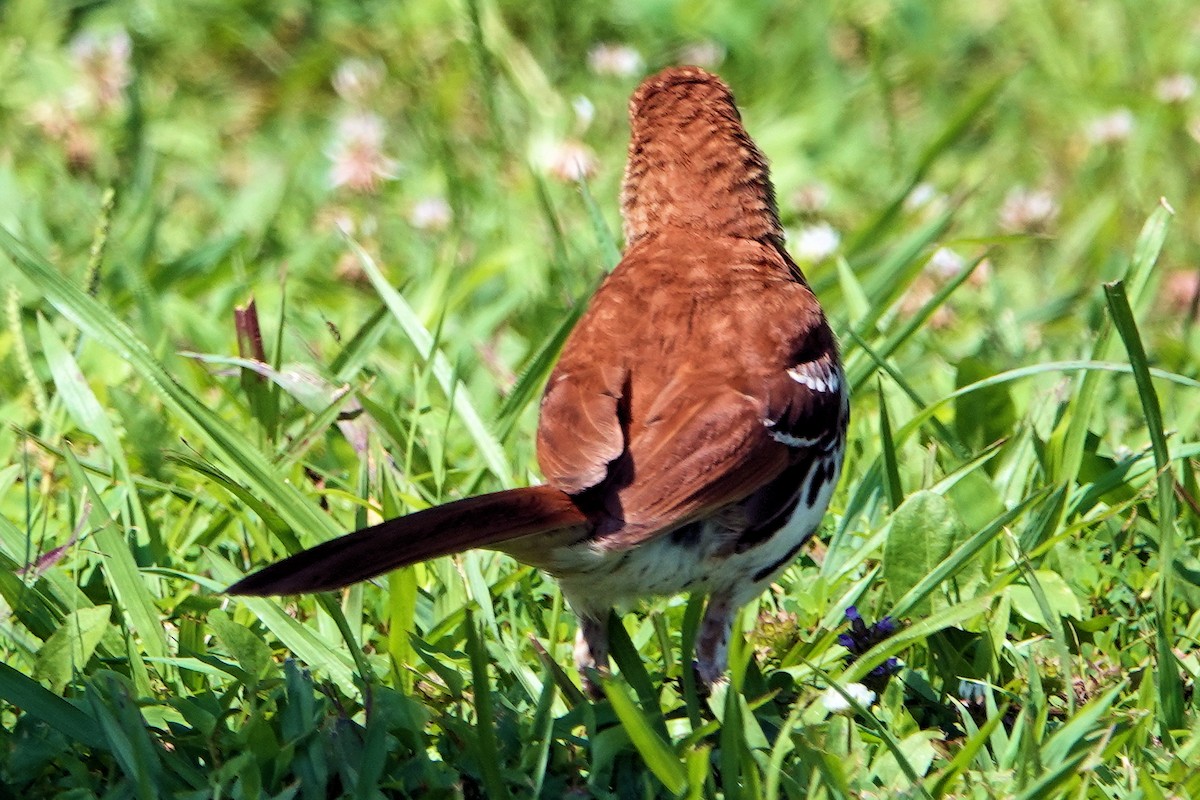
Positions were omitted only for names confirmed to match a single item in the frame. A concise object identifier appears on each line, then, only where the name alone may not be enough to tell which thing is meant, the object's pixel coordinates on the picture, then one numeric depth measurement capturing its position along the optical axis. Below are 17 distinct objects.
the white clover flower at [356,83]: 13.76
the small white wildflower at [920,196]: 12.27
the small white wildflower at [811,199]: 12.09
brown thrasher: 5.69
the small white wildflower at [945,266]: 11.05
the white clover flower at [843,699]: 6.08
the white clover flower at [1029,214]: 12.15
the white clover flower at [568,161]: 11.87
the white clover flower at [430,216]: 11.86
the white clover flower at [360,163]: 11.59
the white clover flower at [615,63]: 13.64
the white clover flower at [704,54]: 14.21
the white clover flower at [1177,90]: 13.69
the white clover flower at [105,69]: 12.89
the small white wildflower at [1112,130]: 13.37
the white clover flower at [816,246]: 10.80
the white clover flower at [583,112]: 12.29
